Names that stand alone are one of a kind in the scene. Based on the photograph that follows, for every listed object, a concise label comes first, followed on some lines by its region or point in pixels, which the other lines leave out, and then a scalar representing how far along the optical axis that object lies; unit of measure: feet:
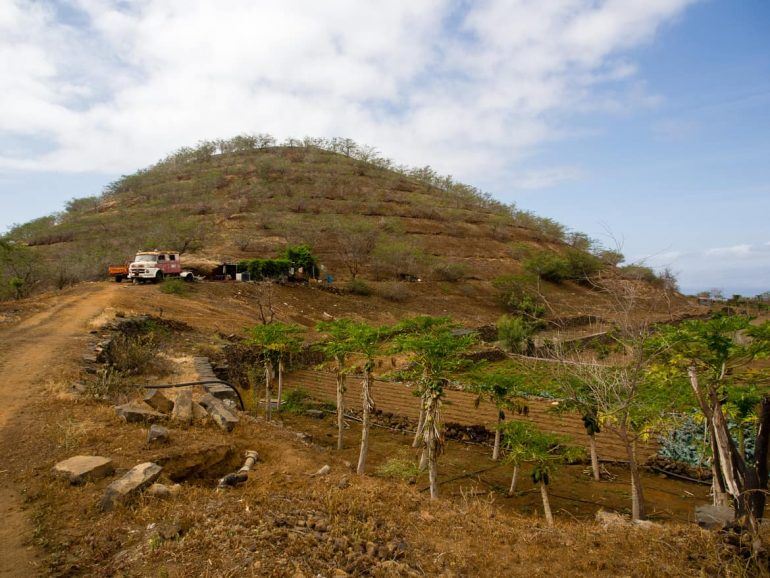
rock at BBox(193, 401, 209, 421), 25.61
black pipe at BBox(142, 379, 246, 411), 31.01
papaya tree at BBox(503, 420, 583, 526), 25.88
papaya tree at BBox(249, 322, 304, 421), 38.24
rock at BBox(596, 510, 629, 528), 18.18
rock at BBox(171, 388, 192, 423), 24.89
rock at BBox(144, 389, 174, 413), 26.27
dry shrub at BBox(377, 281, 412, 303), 108.37
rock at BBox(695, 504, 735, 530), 15.84
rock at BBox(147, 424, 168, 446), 20.75
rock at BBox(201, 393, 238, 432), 25.58
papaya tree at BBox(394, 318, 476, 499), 23.71
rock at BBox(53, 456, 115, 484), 16.75
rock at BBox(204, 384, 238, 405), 36.14
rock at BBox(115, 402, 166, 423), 23.54
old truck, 79.92
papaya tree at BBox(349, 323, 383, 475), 27.17
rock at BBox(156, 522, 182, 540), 12.93
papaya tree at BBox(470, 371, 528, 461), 33.10
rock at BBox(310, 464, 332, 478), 20.44
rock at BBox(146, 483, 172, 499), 15.70
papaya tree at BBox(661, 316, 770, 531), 14.39
